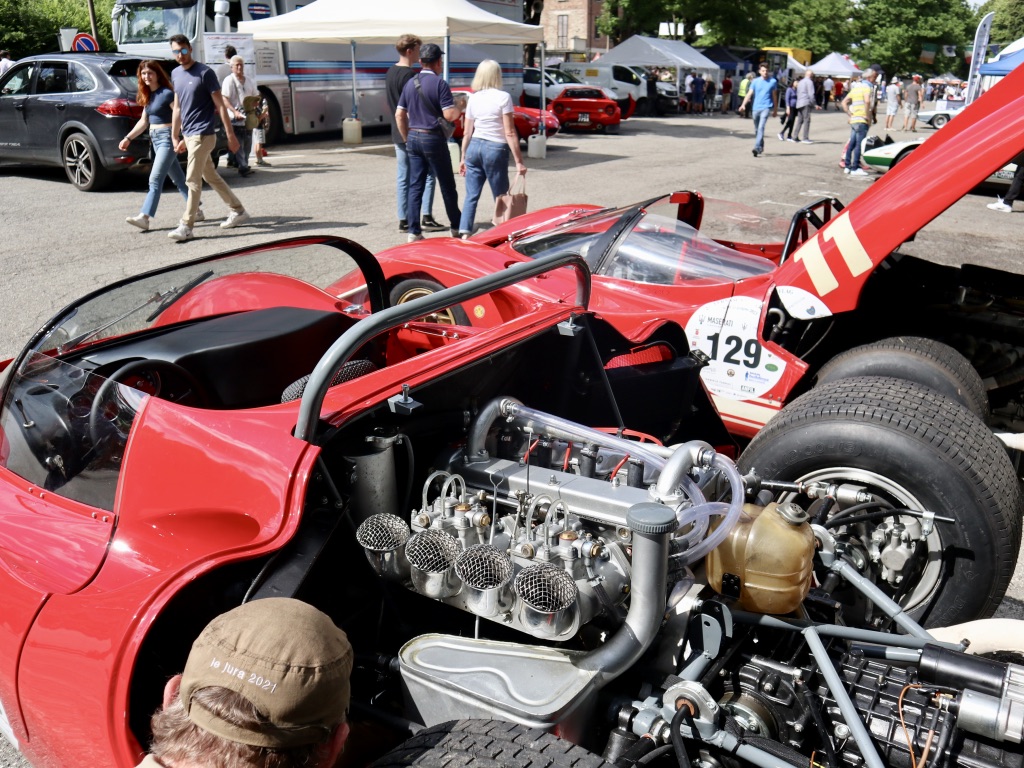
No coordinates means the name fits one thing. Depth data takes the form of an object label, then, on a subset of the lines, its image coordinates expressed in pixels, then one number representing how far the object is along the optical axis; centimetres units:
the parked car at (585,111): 2375
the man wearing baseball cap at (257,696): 143
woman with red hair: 931
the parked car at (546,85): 2473
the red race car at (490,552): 191
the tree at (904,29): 6819
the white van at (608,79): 2833
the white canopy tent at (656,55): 3284
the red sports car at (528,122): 1819
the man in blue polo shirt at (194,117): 891
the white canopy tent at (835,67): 4562
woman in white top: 871
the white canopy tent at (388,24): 1409
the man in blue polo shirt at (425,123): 883
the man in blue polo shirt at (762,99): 1856
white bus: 1600
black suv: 1173
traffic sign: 1603
